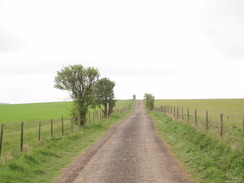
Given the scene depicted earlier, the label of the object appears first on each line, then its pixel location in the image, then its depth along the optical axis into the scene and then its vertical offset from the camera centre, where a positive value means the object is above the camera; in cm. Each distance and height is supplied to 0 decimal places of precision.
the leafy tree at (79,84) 2433 +178
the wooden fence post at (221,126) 1307 -146
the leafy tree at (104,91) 3962 +171
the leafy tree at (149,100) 6688 +30
